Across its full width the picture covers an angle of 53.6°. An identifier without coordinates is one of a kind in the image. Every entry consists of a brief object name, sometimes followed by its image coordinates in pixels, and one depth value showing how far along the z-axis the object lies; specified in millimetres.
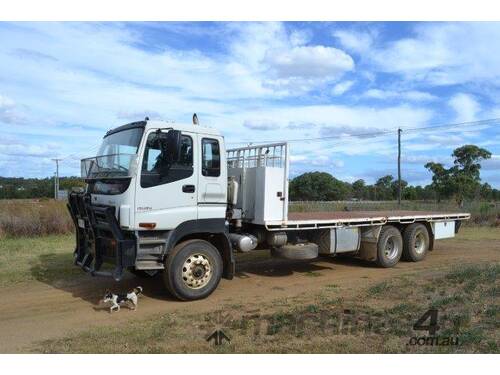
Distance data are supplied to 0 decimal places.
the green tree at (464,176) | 40656
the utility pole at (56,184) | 37250
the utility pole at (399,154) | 33219
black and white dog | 7625
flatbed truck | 7668
